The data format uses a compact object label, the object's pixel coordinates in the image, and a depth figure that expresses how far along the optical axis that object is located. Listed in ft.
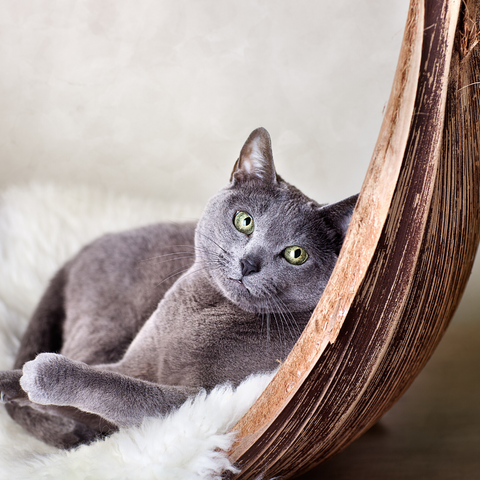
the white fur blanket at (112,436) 2.12
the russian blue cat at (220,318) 2.27
